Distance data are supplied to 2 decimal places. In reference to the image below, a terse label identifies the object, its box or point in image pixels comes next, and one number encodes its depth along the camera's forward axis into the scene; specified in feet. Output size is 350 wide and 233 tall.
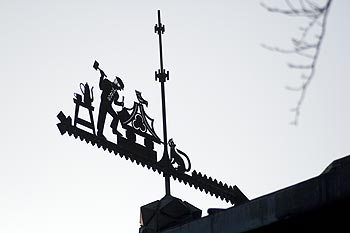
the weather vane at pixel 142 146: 103.43
